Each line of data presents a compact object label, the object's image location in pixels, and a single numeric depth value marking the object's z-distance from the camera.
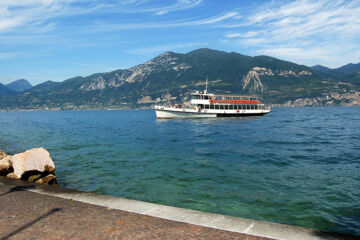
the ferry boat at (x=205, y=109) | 75.69
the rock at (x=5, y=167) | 13.44
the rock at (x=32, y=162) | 12.71
